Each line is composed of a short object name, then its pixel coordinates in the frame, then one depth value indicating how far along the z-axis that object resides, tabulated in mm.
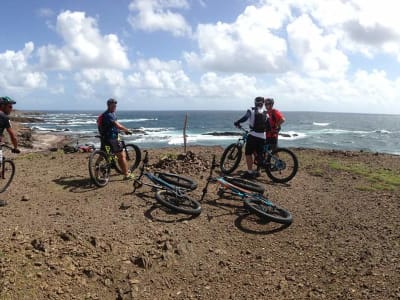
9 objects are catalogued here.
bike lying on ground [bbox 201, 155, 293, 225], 7289
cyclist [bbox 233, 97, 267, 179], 10180
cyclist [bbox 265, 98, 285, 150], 11377
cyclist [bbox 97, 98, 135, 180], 9641
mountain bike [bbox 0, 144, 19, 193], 8242
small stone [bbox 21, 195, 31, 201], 8016
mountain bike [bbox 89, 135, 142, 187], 9086
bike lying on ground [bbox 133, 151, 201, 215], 7512
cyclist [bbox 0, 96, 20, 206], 7266
